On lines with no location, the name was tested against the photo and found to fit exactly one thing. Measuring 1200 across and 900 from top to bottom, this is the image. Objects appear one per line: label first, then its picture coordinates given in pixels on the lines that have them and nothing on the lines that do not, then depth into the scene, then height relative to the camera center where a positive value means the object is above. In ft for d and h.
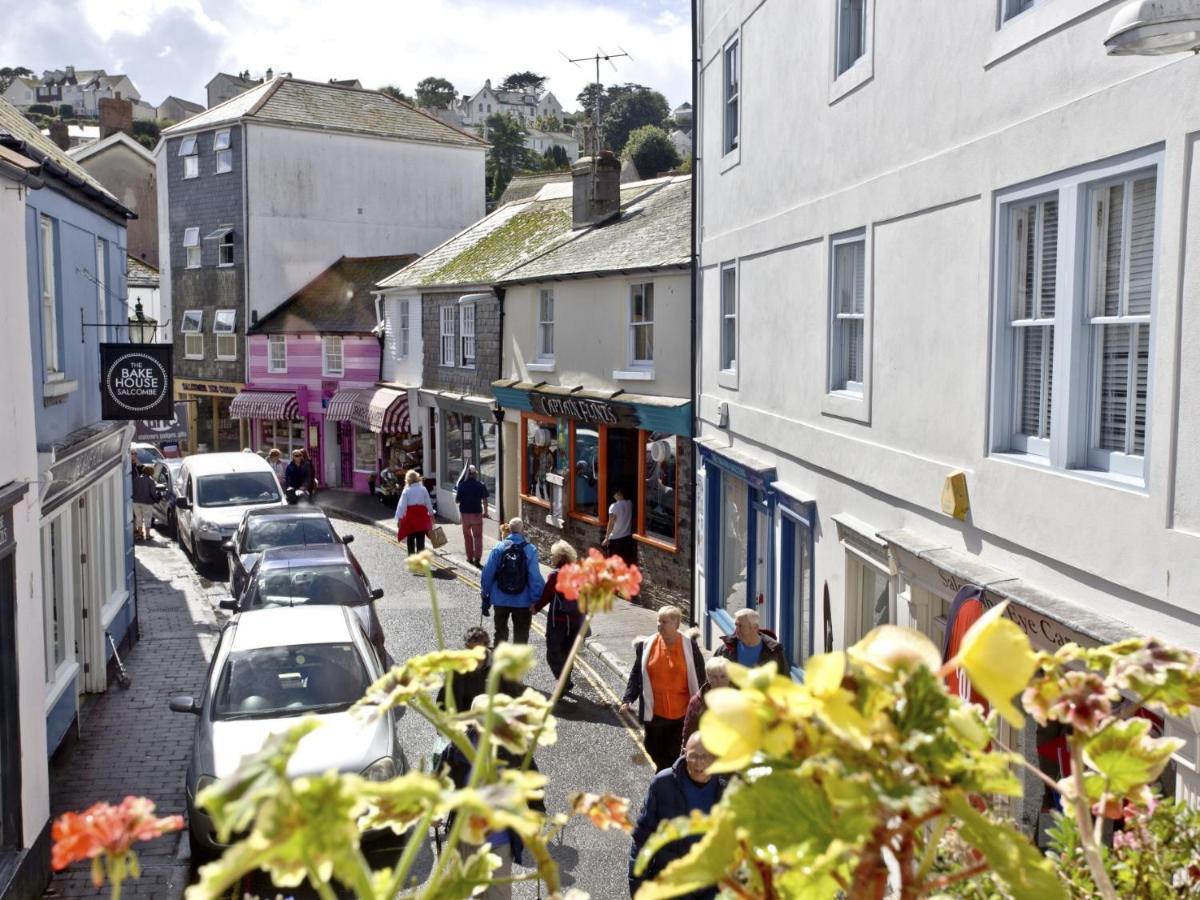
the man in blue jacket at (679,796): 20.33 -8.12
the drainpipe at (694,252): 54.03 +3.89
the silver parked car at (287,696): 29.76 -9.91
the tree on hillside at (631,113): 343.46 +66.18
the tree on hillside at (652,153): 247.70 +38.54
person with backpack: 43.65 -8.79
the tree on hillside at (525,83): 552.41 +117.44
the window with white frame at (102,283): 46.63 +2.12
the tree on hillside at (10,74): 458.70 +105.52
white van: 70.33 -9.99
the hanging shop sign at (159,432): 119.17 -9.66
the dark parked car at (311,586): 45.37 -9.81
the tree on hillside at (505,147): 325.19 +53.90
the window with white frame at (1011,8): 23.71 +6.55
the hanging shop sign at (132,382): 44.27 -1.70
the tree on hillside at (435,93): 456.86 +94.00
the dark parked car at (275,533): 59.67 -10.07
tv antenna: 88.63 +16.45
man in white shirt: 63.82 -10.40
